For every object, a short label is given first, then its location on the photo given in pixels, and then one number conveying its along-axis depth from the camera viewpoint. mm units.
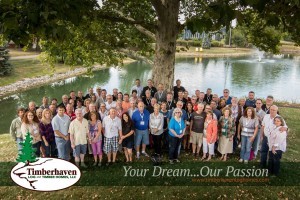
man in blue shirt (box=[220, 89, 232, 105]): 9328
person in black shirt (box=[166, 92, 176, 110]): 8648
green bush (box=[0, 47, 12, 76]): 31275
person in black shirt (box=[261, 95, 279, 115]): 8138
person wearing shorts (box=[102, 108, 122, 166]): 7590
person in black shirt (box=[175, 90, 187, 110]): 9078
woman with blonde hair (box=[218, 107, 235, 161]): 7785
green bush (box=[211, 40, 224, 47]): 86875
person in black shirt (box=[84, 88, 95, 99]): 9805
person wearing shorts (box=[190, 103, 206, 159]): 8031
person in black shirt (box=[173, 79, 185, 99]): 10453
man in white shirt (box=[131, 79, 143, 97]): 10535
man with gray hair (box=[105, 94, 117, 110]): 8641
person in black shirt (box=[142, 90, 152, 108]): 9098
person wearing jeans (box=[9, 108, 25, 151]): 7676
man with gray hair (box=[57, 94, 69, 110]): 8766
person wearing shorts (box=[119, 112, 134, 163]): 7812
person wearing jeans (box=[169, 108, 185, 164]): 7650
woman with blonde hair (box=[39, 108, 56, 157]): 7511
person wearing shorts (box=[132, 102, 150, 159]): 7930
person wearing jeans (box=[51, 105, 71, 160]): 7285
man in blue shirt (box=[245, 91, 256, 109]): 8891
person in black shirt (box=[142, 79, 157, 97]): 9662
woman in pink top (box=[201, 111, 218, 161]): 7828
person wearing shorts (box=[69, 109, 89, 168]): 7273
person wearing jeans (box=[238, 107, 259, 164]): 7611
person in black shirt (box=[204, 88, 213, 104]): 9562
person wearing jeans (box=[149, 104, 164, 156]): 7919
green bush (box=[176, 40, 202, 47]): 79750
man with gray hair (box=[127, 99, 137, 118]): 8095
